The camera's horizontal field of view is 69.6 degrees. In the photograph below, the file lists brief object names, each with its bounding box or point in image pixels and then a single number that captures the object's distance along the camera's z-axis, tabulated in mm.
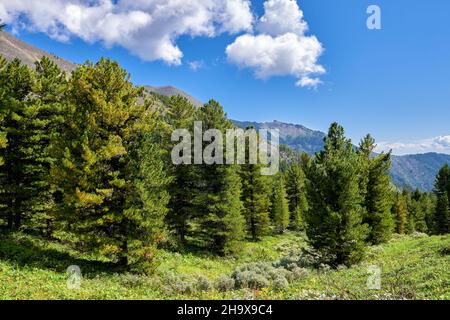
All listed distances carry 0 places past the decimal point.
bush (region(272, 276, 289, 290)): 16478
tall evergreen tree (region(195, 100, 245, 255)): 34281
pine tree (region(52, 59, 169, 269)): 19969
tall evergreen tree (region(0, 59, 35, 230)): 24703
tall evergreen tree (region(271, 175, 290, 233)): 58094
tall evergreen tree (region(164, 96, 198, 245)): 35531
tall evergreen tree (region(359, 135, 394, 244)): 38719
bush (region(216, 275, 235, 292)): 17719
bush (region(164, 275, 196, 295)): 16497
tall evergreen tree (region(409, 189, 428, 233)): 82250
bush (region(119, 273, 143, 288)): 17889
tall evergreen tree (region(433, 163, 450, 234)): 61812
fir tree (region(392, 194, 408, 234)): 68688
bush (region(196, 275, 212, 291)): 17328
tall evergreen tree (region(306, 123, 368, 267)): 24094
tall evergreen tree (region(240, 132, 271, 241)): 46656
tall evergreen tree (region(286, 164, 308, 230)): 69681
